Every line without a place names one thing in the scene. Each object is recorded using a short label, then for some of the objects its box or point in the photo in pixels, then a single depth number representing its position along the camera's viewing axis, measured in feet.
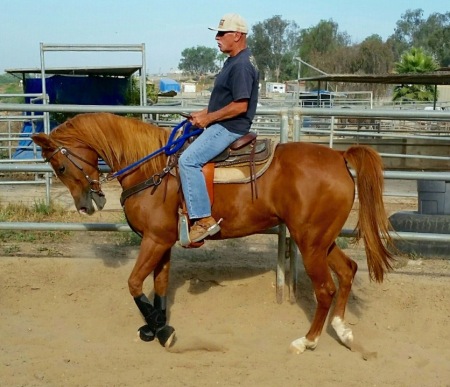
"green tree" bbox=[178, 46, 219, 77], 371.35
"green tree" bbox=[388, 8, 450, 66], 258.37
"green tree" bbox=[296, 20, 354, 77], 222.28
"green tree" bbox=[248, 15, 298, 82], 267.39
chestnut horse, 14.40
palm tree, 110.52
